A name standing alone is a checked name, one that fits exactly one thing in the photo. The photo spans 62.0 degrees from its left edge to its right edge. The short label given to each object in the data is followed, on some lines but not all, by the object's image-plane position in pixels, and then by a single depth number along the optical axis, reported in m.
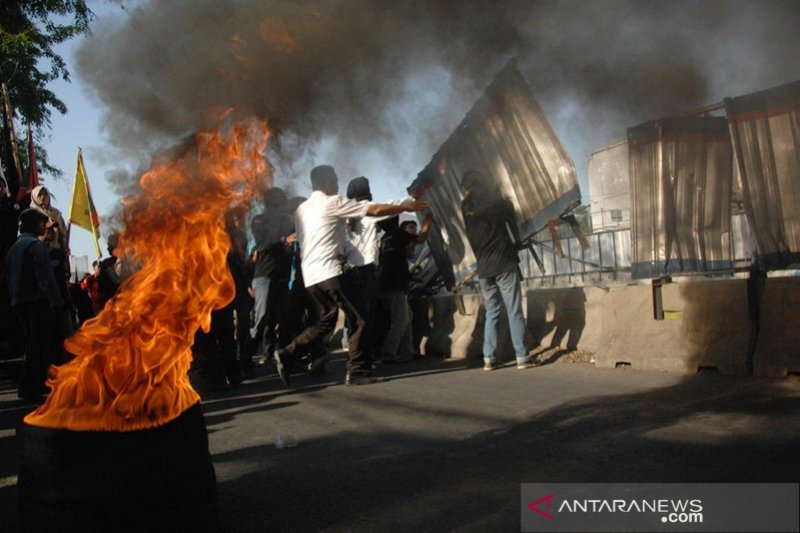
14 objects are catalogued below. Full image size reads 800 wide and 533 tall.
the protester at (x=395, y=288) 9.14
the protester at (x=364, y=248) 7.47
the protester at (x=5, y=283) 8.17
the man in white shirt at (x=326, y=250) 6.73
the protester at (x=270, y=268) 8.30
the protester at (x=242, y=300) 7.93
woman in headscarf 7.77
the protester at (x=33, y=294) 6.64
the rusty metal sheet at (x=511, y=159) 7.93
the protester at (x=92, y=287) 10.82
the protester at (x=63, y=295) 7.01
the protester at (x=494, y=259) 7.56
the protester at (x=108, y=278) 9.04
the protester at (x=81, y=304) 10.73
